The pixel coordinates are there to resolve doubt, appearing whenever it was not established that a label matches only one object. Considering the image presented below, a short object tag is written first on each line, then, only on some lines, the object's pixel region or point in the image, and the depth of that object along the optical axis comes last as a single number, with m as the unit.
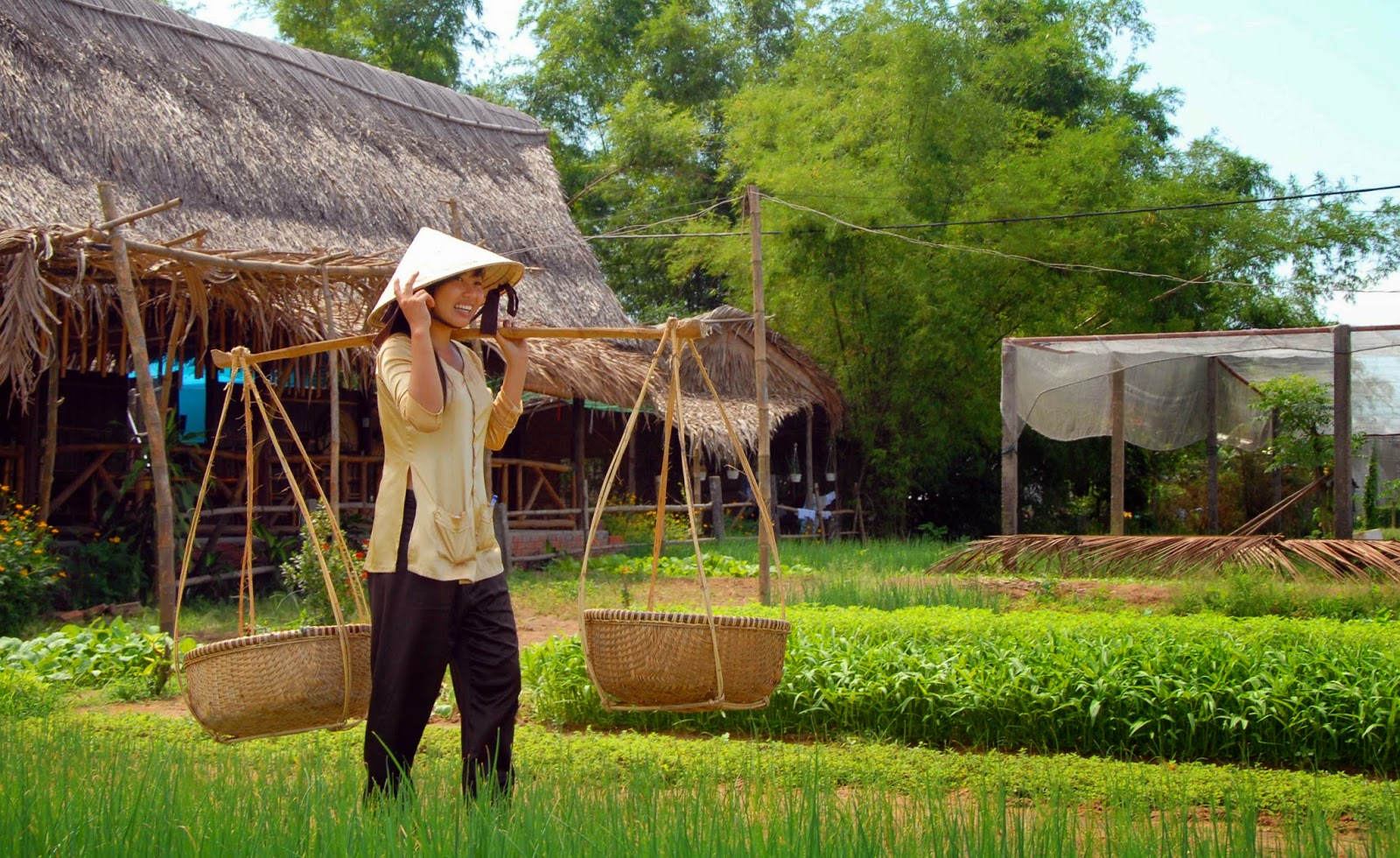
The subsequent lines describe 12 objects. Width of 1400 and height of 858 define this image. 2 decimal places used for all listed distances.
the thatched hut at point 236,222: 7.90
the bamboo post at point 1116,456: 11.95
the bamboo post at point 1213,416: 13.40
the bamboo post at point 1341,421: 10.77
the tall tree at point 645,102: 22.30
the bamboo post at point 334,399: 7.58
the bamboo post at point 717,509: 15.37
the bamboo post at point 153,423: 6.76
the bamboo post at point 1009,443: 12.55
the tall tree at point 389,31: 23.61
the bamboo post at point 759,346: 9.16
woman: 3.16
